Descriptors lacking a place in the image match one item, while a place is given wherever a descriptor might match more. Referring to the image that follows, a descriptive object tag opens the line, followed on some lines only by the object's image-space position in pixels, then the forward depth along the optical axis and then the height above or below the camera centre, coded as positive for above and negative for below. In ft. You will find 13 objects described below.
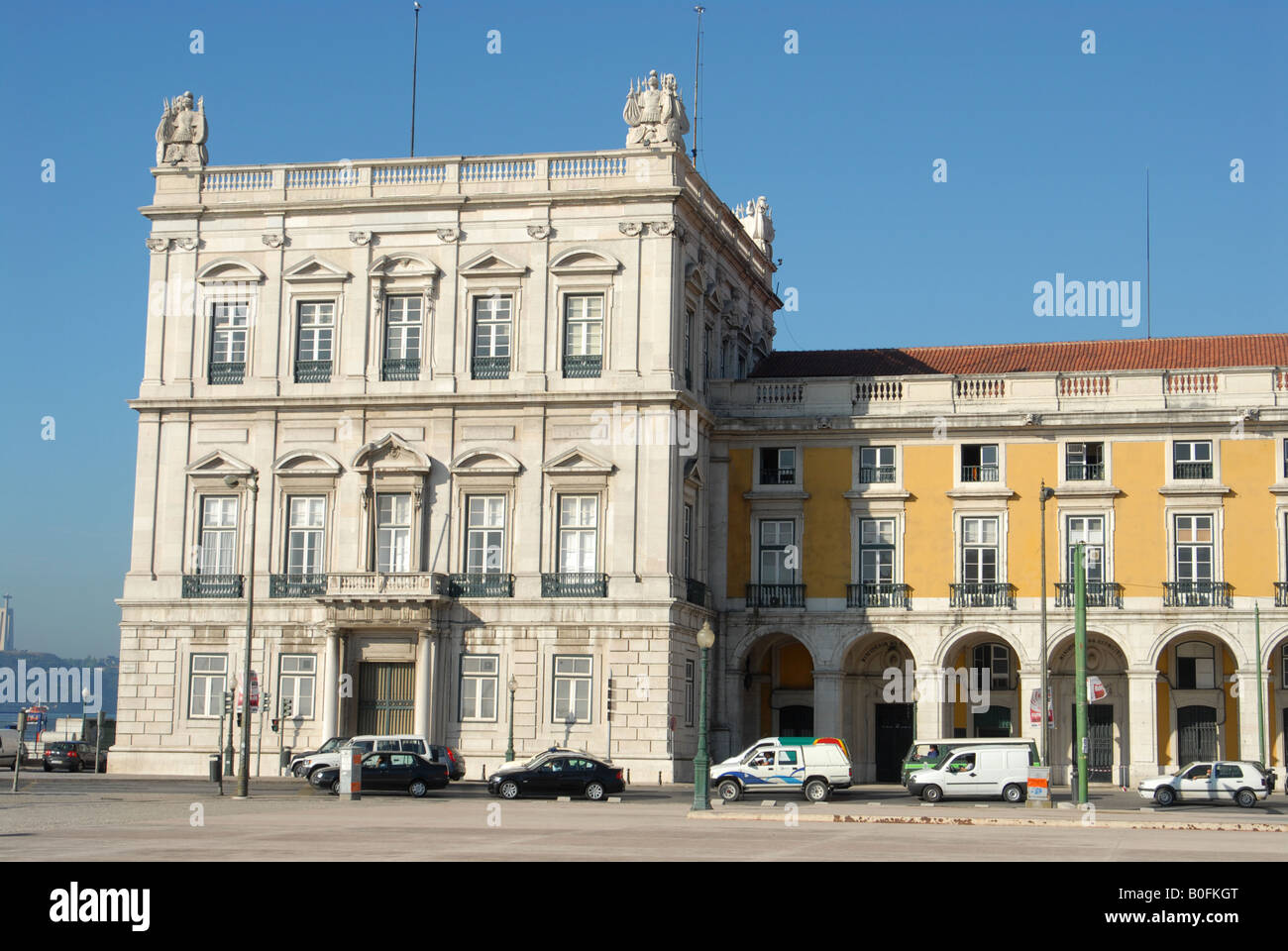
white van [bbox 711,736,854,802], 138.31 -9.20
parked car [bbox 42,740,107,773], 201.26 -13.34
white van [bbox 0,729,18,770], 198.70 -13.65
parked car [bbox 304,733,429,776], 141.69 -7.89
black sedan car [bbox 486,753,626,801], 134.82 -9.97
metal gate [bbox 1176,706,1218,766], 176.14 -6.98
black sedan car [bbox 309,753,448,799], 135.13 -9.61
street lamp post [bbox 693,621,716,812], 113.91 -7.89
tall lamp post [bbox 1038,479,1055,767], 148.05 -3.12
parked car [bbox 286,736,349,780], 151.64 -10.16
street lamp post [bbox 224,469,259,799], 124.67 -7.35
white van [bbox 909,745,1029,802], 136.56 -9.16
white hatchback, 140.36 -9.79
